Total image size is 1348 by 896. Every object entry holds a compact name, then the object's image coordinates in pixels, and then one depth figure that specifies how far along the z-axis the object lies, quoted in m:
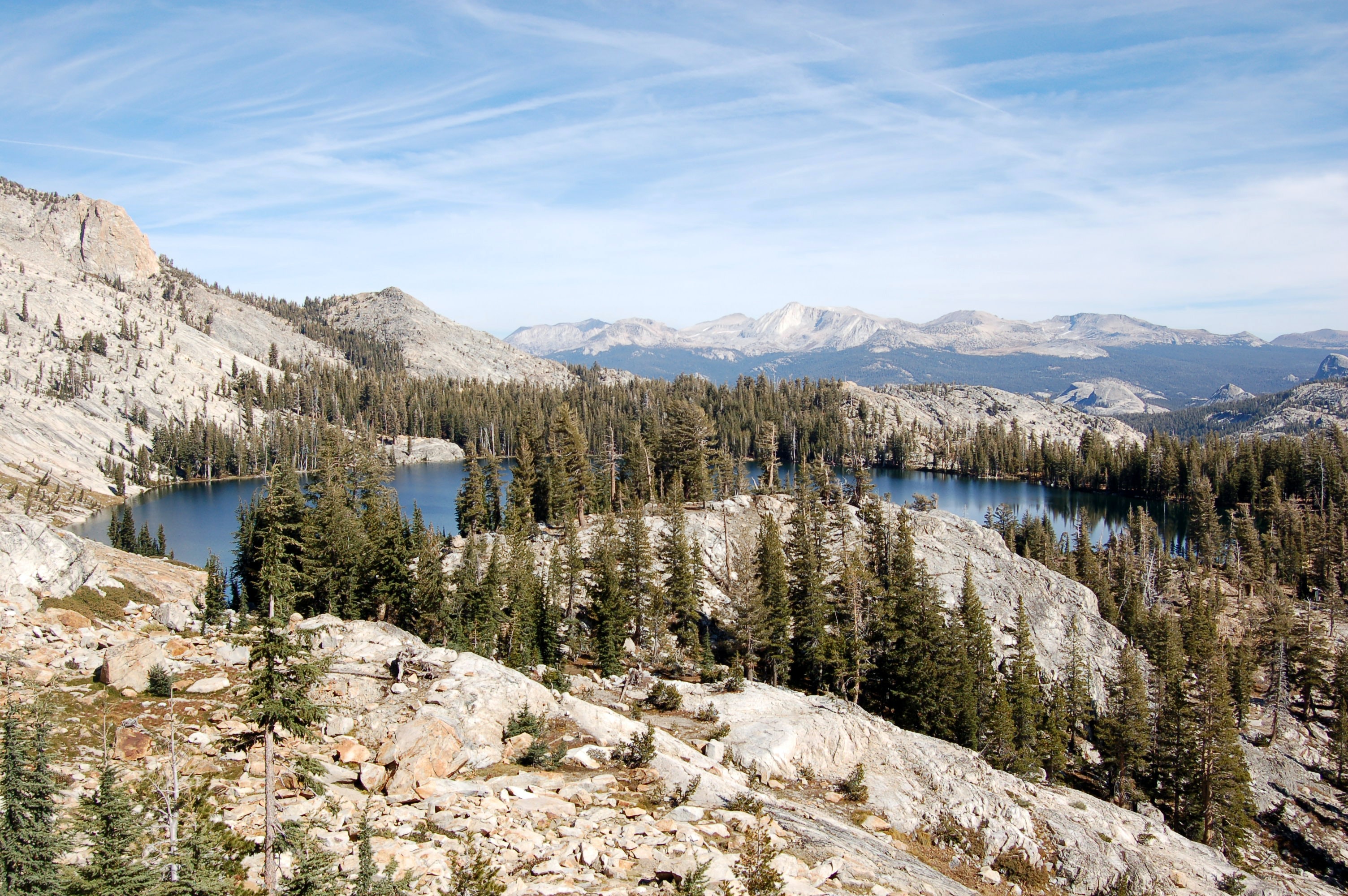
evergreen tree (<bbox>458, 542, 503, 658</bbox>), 50.31
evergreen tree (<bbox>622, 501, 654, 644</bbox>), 57.44
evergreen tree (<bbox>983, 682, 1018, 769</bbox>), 50.78
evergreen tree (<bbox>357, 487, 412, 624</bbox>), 53.91
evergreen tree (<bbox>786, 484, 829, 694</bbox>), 56.44
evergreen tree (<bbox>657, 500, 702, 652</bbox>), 58.53
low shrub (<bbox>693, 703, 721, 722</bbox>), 38.53
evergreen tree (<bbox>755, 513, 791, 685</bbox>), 54.88
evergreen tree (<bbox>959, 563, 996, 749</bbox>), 52.00
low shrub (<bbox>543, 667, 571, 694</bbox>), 38.09
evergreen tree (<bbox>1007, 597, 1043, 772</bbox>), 54.38
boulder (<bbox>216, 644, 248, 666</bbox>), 32.06
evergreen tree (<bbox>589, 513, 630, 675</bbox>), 49.16
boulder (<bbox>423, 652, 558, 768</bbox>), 28.05
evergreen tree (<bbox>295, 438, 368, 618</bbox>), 52.38
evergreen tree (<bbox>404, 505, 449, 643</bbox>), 53.19
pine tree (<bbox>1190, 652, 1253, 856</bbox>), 52.50
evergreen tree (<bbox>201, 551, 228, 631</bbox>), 42.09
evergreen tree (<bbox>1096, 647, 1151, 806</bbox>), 55.31
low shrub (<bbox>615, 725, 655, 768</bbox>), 27.69
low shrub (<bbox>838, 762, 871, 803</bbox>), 33.41
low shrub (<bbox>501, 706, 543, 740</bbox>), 28.72
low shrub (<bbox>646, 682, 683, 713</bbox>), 40.19
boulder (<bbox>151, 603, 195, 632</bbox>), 37.50
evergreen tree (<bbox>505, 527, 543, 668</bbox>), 48.84
